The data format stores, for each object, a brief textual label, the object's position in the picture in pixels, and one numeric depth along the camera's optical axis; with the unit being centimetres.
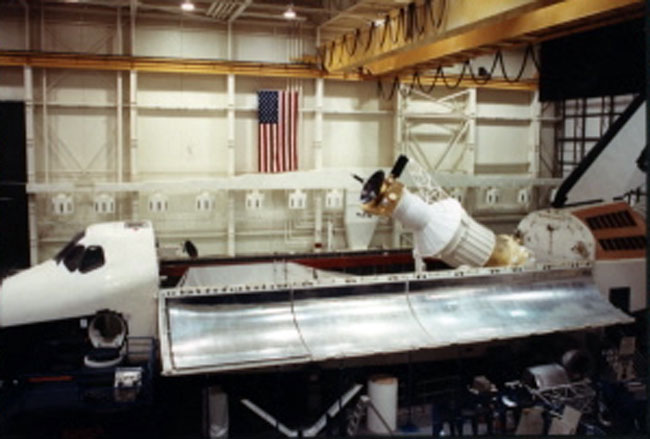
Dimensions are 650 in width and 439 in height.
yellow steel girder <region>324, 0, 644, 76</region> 1041
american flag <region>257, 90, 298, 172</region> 1794
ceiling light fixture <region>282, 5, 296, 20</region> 1531
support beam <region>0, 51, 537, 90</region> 1598
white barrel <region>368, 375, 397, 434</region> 918
